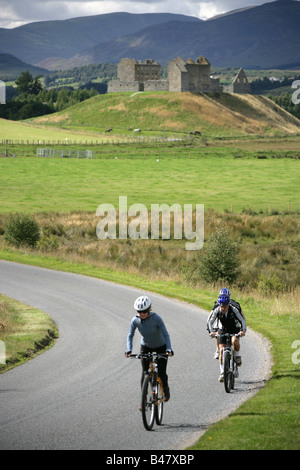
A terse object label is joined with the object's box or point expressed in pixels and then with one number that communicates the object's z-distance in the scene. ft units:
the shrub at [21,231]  152.05
